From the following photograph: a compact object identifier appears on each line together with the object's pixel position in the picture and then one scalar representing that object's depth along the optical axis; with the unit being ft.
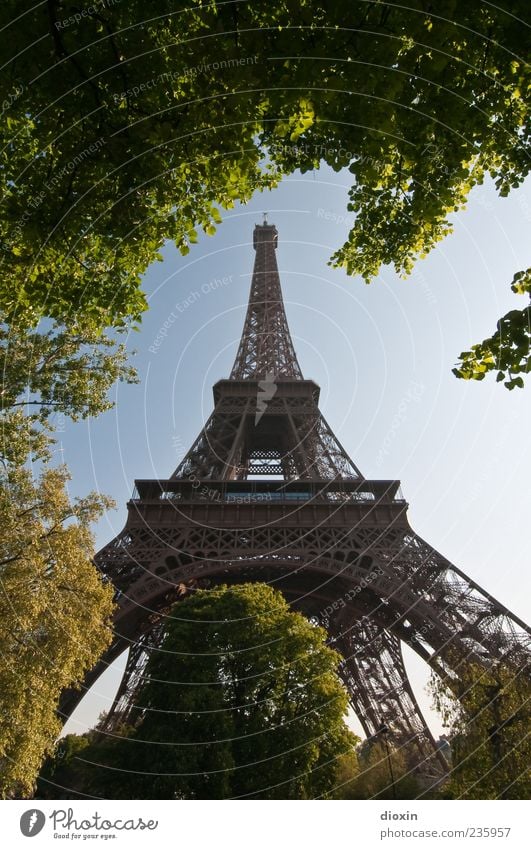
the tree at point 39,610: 34.83
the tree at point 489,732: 43.50
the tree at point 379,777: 70.08
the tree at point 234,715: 53.72
